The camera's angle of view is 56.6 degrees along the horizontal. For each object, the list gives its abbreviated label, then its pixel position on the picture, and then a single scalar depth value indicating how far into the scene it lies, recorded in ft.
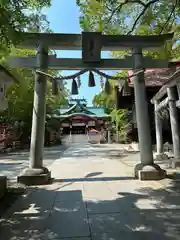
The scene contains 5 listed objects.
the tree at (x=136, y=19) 24.10
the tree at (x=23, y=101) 45.59
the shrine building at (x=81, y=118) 90.38
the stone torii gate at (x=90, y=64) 16.51
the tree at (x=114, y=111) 60.28
